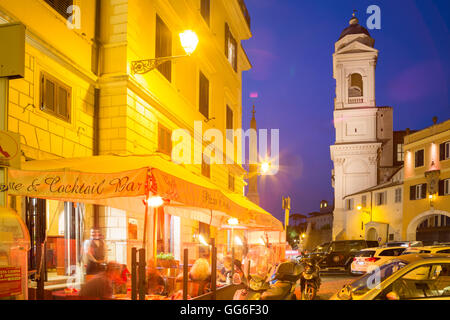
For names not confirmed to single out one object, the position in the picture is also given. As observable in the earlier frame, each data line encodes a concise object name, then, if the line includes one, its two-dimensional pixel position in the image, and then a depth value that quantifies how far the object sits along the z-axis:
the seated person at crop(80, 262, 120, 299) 6.78
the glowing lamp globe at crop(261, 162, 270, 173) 22.08
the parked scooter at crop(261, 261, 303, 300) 8.27
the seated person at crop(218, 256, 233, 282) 11.06
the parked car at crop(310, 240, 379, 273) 25.20
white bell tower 64.38
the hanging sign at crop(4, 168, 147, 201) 6.81
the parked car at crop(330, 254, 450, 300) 6.43
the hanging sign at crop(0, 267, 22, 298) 5.97
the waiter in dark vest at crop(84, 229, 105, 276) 7.16
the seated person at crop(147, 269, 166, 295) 7.32
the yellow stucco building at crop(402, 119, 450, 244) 39.02
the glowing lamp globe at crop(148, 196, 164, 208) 8.60
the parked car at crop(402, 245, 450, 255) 13.93
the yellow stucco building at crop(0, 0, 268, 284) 9.49
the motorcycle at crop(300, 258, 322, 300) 11.66
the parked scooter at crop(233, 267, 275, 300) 8.10
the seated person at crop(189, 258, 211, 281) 8.48
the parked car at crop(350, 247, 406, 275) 19.78
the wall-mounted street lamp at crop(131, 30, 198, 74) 10.92
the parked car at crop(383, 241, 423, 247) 24.92
